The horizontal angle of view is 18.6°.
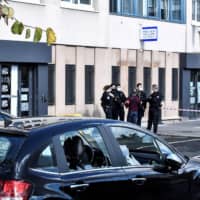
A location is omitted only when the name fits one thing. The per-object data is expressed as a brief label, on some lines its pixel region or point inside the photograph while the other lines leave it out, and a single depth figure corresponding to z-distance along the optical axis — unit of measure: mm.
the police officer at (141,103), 20375
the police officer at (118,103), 20500
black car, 5012
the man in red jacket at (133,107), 20156
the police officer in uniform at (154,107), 19672
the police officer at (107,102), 20391
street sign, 24319
